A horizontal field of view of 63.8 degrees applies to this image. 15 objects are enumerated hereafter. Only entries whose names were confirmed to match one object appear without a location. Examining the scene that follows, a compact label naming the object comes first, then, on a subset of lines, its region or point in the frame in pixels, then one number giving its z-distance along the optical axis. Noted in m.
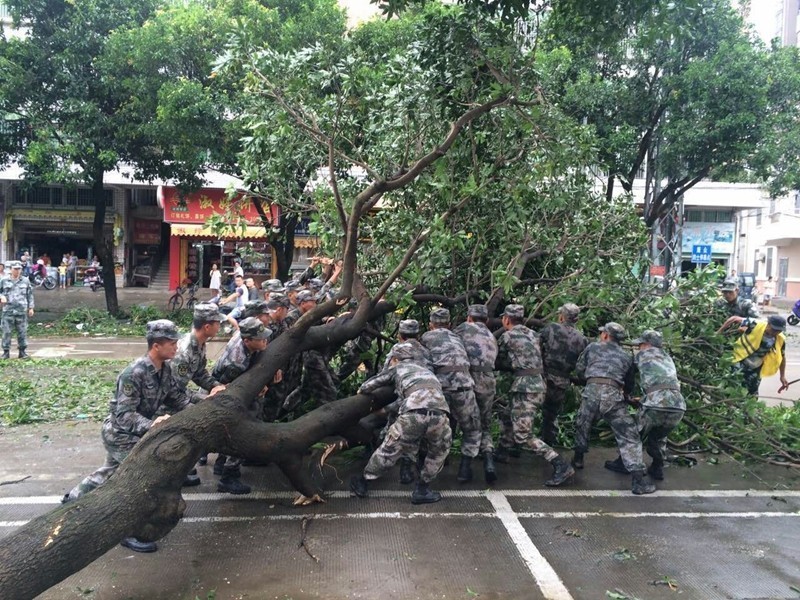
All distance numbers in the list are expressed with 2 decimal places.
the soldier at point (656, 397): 5.95
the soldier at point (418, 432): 5.52
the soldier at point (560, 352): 6.93
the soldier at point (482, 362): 6.52
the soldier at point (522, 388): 6.18
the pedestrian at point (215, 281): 22.00
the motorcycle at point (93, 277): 26.77
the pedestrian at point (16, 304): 11.87
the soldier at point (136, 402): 4.83
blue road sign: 19.98
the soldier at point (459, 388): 6.17
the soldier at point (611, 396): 5.98
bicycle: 21.45
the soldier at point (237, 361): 5.48
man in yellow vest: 8.42
